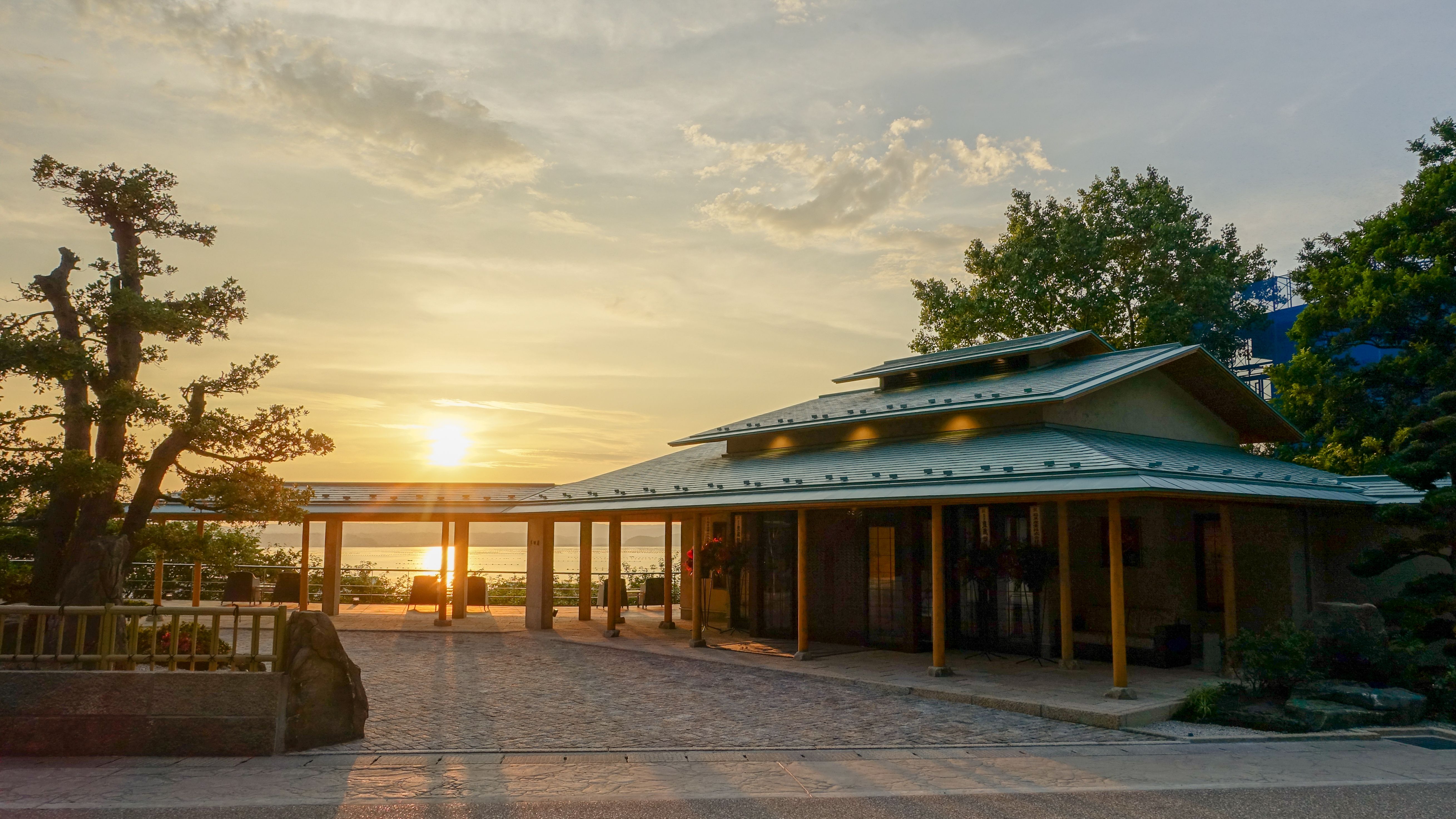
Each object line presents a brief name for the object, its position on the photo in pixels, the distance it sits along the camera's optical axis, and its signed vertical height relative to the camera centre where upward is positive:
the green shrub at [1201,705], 10.92 -2.37
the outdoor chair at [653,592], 27.47 -2.60
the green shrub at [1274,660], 11.45 -1.91
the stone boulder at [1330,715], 10.43 -2.38
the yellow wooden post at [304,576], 21.86 -1.72
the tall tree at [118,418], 11.98 +1.15
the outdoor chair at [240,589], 22.89 -2.06
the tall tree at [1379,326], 20.98 +4.24
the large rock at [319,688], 9.17 -1.84
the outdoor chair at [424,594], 25.08 -2.39
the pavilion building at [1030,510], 13.43 -0.12
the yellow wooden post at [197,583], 21.17 -1.79
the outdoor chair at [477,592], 25.19 -2.37
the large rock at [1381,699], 10.80 -2.29
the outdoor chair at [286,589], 23.67 -2.14
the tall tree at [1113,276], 31.19 +8.13
